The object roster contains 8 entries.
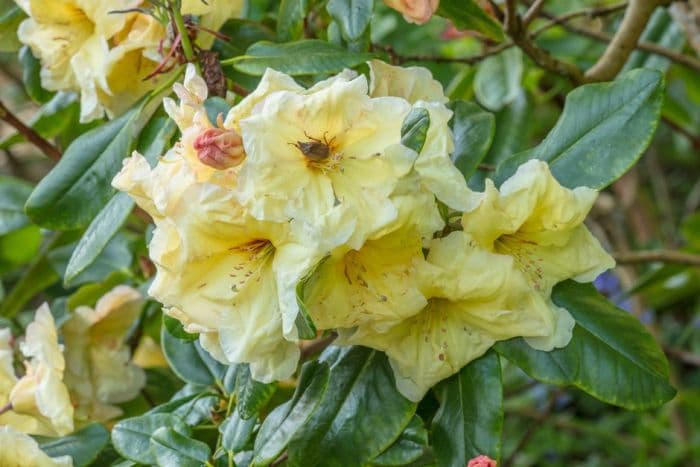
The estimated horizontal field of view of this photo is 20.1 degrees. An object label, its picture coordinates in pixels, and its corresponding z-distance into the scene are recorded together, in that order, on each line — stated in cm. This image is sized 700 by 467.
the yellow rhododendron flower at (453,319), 83
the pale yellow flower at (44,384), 92
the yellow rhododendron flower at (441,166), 81
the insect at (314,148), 79
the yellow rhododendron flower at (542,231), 83
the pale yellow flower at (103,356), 102
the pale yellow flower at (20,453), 88
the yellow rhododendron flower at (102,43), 91
